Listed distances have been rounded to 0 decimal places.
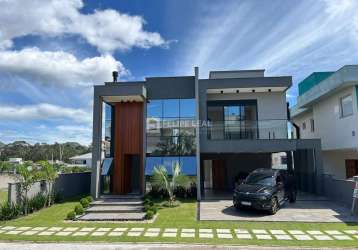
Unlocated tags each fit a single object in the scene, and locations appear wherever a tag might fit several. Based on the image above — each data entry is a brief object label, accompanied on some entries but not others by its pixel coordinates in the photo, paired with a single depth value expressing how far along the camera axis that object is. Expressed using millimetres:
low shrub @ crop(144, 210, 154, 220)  12349
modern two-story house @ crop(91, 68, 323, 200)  17734
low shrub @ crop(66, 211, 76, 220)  12367
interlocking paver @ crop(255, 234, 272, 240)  9400
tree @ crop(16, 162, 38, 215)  13500
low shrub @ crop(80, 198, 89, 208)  14437
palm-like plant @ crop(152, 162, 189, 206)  15891
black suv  13039
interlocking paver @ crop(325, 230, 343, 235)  9902
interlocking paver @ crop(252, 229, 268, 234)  10156
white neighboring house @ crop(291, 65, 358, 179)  16734
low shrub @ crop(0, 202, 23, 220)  12453
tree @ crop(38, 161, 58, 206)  15188
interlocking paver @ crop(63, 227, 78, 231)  10531
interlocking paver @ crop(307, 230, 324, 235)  9922
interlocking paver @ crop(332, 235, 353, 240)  9281
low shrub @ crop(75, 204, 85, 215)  13098
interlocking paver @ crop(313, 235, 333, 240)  9312
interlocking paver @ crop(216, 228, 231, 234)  10111
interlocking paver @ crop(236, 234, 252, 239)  9523
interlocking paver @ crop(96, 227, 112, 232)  10531
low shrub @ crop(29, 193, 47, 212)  14188
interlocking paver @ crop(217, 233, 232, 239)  9516
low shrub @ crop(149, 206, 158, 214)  13142
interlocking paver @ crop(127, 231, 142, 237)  9792
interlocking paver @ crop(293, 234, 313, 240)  9344
